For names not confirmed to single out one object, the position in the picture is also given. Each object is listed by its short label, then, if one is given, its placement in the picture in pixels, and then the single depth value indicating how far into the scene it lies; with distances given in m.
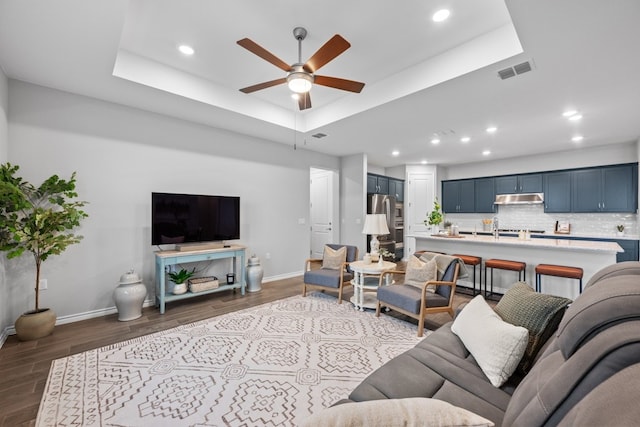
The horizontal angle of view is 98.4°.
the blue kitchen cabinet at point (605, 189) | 5.30
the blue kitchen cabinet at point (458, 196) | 7.46
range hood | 6.34
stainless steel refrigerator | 6.71
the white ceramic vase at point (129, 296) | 3.30
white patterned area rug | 1.83
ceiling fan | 2.10
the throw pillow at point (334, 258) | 4.32
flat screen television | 3.74
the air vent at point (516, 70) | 2.64
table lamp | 3.87
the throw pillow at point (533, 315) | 1.52
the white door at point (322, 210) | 6.75
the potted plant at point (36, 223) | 2.64
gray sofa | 0.60
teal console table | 3.61
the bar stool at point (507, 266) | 3.93
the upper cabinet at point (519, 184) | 6.41
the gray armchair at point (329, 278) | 3.99
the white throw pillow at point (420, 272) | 3.22
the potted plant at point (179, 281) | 3.82
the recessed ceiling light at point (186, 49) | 2.91
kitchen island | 3.54
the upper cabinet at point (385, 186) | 6.95
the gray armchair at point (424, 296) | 2.96
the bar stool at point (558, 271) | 3.49
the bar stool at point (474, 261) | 4.34
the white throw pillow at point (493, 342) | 1.44
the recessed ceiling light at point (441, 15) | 2.37
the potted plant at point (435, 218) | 4.71
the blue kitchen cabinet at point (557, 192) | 6.02
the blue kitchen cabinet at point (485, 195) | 7.09
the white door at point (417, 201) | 7.74
